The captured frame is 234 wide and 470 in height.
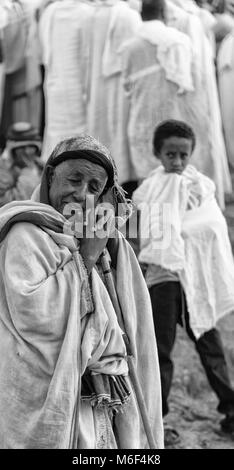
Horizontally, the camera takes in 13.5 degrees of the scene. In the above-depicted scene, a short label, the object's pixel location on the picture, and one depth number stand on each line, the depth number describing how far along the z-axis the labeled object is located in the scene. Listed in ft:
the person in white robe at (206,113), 25.86
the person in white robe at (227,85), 29.96
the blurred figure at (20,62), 30.37
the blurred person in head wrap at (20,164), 20.89
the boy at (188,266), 16.21
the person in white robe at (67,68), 28.68
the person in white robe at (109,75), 26.68
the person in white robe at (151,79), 24.84
